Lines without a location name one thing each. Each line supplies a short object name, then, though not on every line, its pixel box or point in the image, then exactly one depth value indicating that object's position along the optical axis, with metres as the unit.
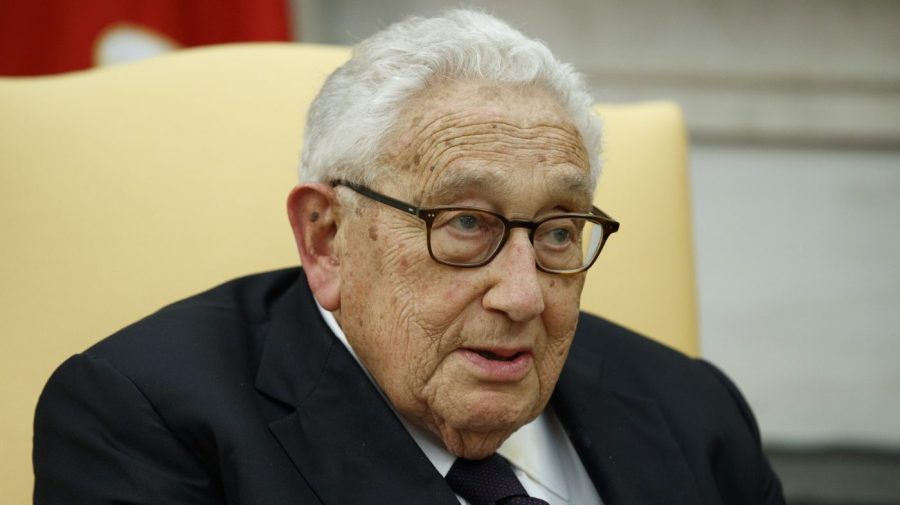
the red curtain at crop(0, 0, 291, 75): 7.29
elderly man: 4.10
